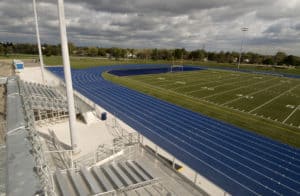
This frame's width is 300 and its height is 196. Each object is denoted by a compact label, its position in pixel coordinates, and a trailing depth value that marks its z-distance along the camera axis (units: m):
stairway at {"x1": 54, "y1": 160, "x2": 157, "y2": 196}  7.00
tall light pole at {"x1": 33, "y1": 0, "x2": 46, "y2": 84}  20.90
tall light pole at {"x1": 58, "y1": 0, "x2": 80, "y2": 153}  9.45
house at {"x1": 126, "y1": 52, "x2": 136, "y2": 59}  118.47
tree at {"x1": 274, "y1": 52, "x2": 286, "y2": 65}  96.17
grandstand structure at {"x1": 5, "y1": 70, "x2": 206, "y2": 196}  5.55
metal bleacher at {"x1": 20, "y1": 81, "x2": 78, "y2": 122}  14.39
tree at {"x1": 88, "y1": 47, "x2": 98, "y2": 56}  129.07
